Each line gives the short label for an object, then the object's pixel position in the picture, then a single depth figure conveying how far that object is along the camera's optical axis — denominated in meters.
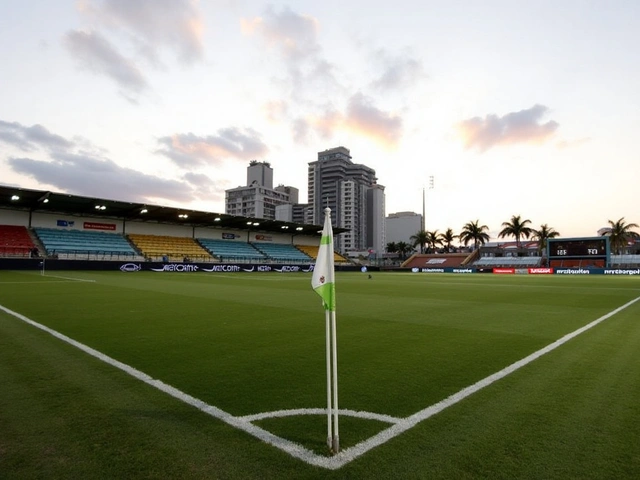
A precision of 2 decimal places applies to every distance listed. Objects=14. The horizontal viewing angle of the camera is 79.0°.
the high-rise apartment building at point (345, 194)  171.50
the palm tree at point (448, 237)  109.70
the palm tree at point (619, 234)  77.57
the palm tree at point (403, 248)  125.88
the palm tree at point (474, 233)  100.69
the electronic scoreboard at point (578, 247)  56.22
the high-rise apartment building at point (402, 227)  179.00
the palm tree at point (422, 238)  104.00
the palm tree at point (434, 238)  110.44
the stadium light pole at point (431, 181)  82.77
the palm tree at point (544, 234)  90.12
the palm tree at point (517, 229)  94.94
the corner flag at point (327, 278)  3.37
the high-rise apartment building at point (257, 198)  157.88
